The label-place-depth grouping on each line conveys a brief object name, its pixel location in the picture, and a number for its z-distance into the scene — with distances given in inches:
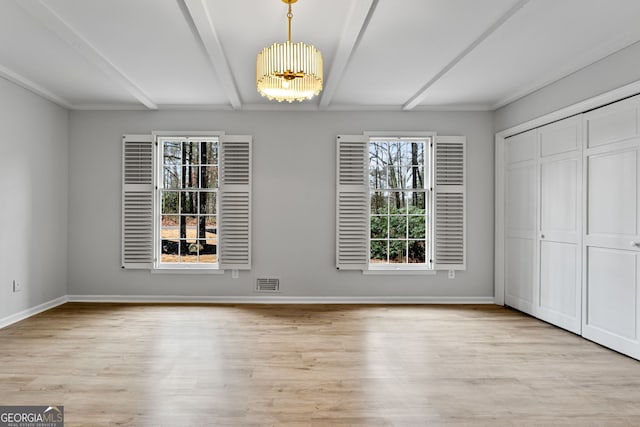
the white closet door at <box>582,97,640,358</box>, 138.3
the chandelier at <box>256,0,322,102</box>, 116.0
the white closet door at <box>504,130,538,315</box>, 194.1
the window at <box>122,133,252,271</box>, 218.7
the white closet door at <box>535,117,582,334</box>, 165.3
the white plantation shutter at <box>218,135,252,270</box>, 218.7
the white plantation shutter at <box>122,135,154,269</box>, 218.5
